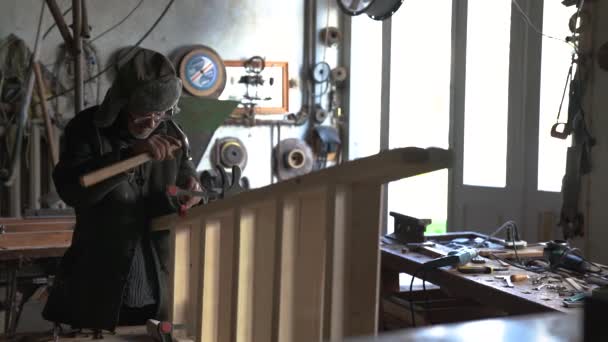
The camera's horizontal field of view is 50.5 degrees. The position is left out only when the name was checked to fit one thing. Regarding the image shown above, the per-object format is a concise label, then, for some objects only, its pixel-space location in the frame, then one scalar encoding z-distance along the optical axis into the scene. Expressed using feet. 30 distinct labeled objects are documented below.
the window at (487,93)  14.66
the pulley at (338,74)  20.29
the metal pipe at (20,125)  15.55
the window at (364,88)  20.24
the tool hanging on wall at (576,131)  11.48
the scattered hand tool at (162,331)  5.34
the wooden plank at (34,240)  9.50
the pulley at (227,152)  19.21
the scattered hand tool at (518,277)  6.95
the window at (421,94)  16.85
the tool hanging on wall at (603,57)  10.89
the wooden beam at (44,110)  15.33
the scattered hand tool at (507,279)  6.76
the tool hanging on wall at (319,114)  20.29
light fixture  12.51
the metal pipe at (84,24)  11.12
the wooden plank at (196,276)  5.23
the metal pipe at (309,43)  20.40
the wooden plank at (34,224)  10.70
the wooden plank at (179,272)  5.62
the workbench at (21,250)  9.25
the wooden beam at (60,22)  10.29
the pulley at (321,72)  20.25
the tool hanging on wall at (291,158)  19.97
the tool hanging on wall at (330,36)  20.29
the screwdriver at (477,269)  7.30
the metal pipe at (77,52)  10.19
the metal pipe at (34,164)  17.03
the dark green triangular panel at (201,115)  11.04
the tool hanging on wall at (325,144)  19.98
